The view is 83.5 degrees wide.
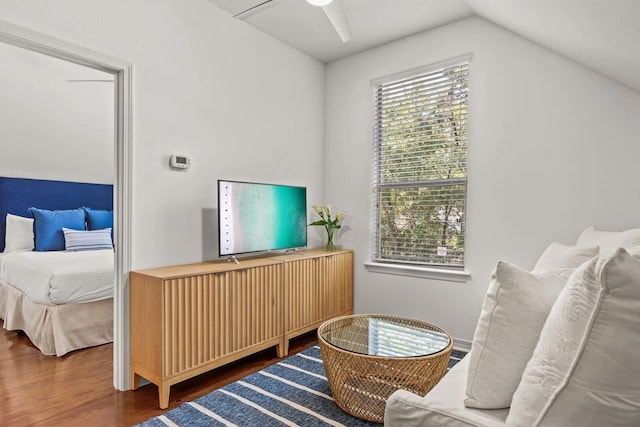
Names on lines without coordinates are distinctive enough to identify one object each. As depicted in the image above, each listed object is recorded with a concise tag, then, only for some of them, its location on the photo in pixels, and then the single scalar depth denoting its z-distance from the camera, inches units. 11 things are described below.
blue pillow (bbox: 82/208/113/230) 180.4
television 106.7
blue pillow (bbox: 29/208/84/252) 159.9
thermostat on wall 102.0
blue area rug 77.3
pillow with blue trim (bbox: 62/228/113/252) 161.2
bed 113.2
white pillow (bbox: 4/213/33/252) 164.9
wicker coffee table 73.3
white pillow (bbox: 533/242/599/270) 59.3
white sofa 28.3
